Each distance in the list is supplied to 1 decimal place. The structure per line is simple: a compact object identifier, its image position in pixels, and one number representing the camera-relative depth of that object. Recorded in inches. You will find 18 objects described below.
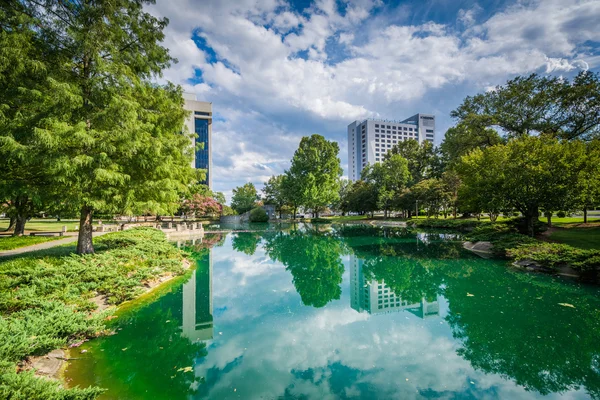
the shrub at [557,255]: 384.8
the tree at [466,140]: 1060.5
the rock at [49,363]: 173.5
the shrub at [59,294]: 160.9
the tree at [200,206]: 1756.9
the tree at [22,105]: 312.7
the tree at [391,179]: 1781.5
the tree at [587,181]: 560.4
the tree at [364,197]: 1935.3
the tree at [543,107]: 815.1
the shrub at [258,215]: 2071.9
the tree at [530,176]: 582.2
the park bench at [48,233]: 810.2
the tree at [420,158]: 1953.7
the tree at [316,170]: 1696.6
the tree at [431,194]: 1398.9
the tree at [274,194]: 2433.6
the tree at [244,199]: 2534.7
